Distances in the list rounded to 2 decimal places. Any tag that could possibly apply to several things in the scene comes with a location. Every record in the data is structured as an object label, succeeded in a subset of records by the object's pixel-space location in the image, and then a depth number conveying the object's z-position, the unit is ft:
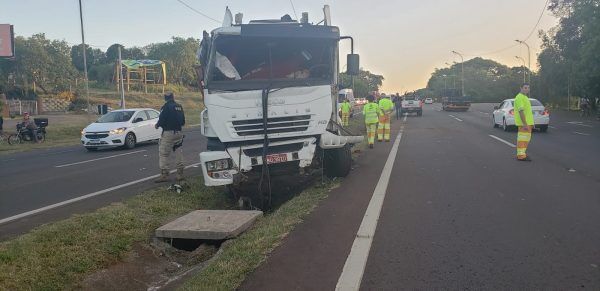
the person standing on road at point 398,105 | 120.37
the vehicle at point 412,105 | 131.95
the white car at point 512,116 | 65.82
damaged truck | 24.75
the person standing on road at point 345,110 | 75.95
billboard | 108.78
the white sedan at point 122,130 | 60.13
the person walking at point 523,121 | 36.99
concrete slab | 20.06
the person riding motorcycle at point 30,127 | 79.36
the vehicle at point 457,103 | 152.66
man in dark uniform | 31.58
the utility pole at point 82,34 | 97.95
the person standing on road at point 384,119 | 57.09
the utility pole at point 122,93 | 106.75
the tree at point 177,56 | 211.66
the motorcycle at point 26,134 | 78.33
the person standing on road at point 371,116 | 50.39
